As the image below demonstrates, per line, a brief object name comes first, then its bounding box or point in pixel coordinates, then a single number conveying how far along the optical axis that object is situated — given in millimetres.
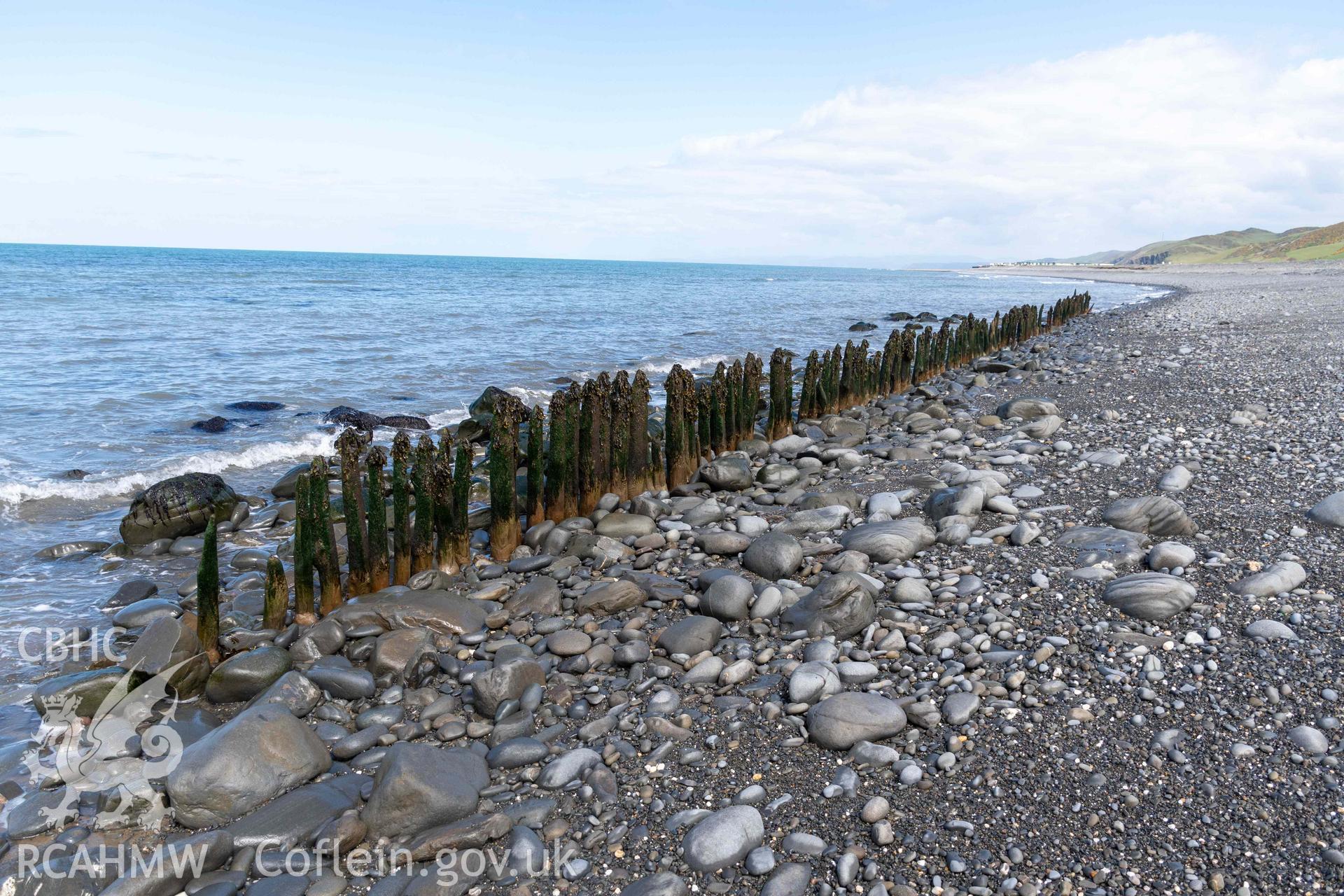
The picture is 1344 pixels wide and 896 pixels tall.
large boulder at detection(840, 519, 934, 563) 6473
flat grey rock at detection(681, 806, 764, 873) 3389
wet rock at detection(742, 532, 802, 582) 6418
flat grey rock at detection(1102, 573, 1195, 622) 4945
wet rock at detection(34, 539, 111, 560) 7918
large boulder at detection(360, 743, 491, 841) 3842
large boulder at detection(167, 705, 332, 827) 4035
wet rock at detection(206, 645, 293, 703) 5281
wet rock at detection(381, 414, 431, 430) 14516
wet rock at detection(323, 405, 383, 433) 14344
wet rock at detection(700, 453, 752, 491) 9344
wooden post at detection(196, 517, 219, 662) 5480
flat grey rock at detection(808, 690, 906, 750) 4090
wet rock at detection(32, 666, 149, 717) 4969
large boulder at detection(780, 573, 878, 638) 5289
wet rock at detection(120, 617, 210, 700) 5238
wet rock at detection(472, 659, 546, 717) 4922
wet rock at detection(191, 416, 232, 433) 13898
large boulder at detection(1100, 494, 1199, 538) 6316
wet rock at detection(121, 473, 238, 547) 8258
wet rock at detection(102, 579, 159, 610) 6801
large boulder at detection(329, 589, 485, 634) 6031
